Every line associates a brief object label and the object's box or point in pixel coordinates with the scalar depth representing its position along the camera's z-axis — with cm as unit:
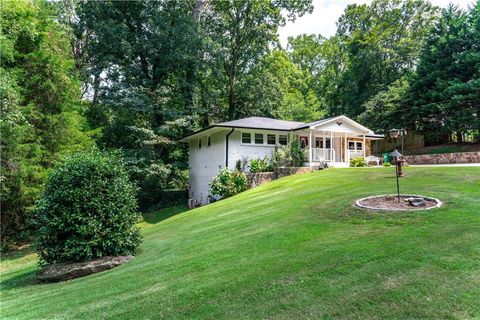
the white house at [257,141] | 2008
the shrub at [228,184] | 1808
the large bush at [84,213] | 722
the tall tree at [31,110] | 1360
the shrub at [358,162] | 2193
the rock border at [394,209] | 683
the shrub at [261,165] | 1966
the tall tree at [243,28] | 2898
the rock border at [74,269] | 684
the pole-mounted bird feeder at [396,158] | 922
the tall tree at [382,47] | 3628
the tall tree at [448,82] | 2375
